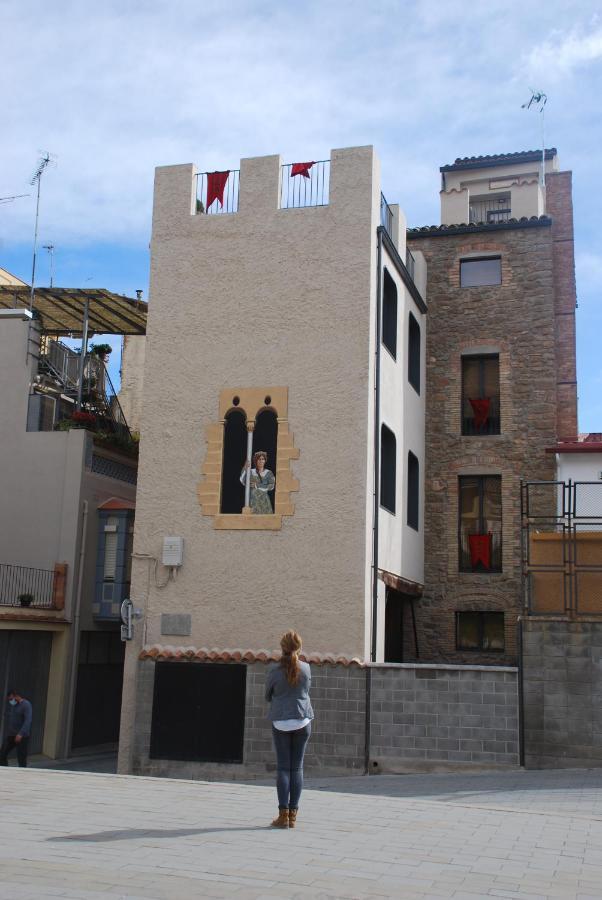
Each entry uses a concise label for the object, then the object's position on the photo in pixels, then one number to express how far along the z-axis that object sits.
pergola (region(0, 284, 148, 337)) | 23.12
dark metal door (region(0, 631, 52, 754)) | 19.36
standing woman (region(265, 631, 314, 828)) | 8.34
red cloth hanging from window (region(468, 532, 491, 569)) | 20.45
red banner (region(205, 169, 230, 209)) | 18.66
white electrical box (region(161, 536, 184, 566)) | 17.17
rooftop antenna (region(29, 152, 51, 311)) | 23.81
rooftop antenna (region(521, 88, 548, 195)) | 25.97
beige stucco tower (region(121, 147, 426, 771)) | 16.62
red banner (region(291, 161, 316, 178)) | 18.14
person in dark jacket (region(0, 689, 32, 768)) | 16.95
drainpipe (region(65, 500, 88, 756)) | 20.72
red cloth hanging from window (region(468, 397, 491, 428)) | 21.20
